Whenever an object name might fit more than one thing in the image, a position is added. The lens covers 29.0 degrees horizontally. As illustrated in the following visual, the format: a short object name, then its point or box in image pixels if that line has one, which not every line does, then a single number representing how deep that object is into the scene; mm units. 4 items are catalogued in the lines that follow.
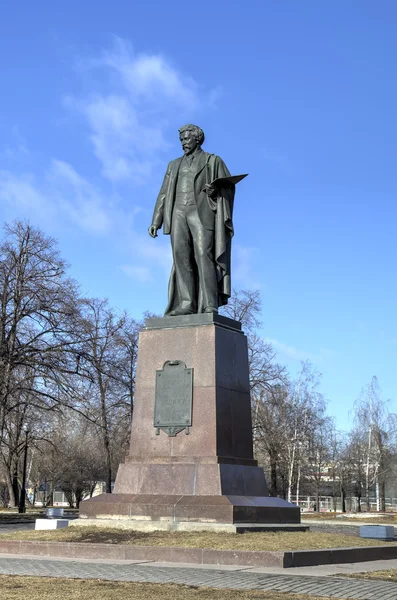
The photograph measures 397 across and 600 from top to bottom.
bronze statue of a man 14758
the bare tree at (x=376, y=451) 55938
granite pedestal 12234
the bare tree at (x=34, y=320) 26672
